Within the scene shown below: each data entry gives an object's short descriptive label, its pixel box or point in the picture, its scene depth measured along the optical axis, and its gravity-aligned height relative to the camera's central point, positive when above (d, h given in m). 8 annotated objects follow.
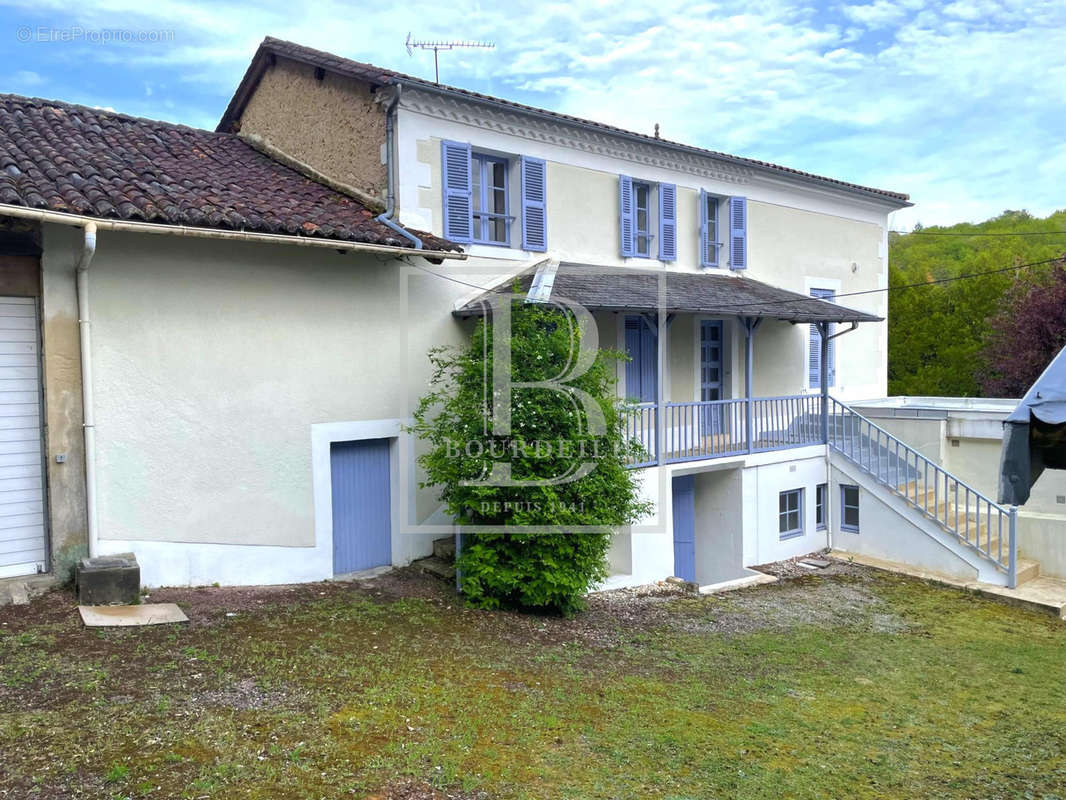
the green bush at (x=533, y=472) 8.88 -1.04
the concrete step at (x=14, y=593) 7.49 -2.00
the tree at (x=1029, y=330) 21.67 +1.29
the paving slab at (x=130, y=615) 7.15 -2.17
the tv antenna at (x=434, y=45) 11.99 +5.16
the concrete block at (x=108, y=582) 7.61 -1.93
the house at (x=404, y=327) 8.48 +0.76
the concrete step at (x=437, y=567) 10.11 -2.45
